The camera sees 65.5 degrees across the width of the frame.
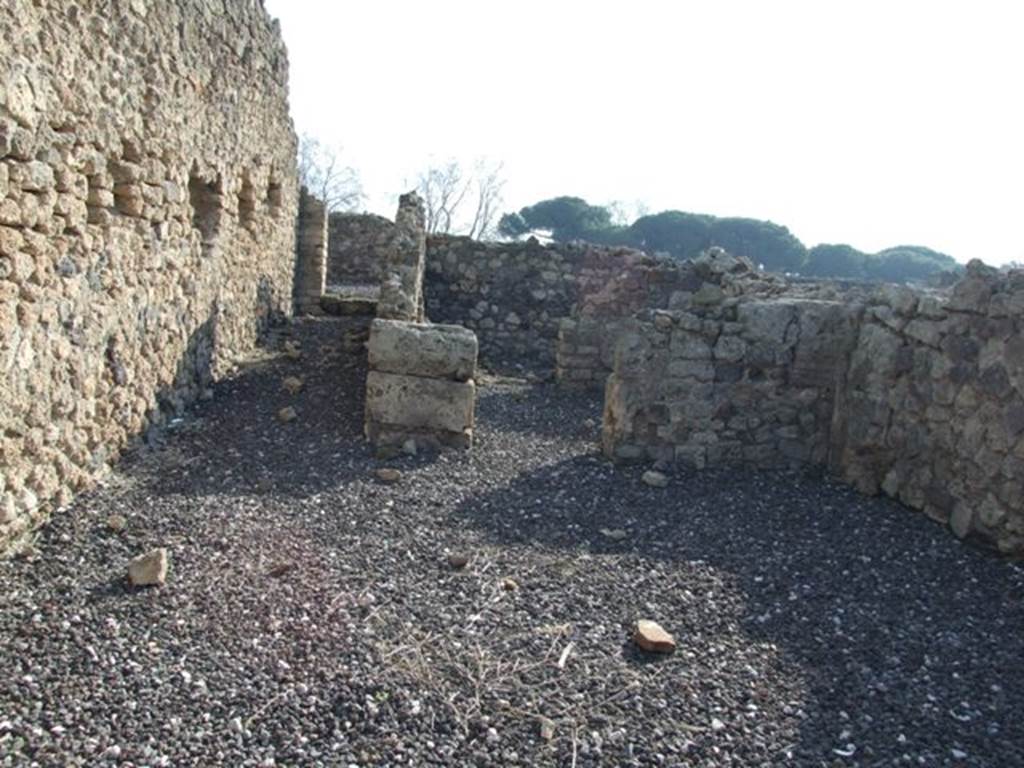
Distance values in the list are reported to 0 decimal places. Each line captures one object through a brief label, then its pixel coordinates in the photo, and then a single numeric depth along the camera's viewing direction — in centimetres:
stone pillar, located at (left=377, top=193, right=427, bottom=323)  764
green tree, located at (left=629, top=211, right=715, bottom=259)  3234
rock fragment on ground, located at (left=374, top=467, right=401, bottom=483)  566
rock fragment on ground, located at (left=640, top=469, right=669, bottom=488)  595
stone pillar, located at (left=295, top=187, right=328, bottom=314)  1195
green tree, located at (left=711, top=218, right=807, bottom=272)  3102
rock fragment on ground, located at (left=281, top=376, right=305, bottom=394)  725
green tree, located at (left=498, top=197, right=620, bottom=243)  3206
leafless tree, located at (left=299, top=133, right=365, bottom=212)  3840
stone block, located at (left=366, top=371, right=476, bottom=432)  630
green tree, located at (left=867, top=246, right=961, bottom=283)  2752
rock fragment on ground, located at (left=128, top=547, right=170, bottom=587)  372
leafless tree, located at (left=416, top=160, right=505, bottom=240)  3922
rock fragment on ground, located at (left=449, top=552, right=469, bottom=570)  434
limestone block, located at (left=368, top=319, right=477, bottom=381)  638
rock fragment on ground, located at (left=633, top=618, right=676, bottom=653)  354
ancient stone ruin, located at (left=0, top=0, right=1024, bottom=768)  302
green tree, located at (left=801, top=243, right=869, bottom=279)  2923
